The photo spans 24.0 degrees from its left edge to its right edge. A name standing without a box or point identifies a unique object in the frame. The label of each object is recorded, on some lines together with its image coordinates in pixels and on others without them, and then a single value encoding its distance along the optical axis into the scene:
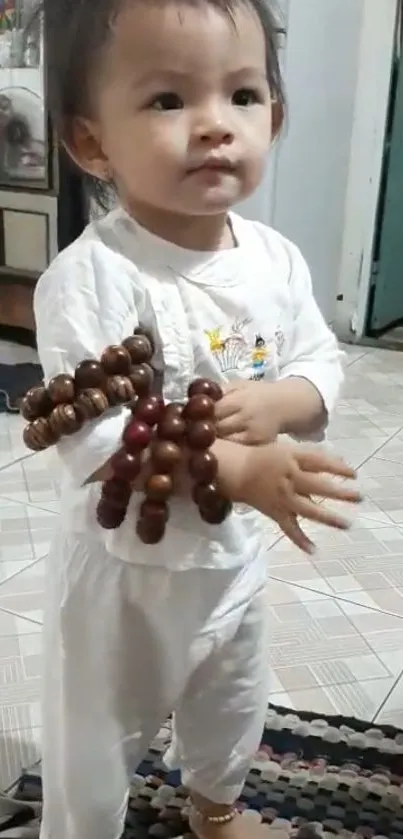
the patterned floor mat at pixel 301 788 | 0.83
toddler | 0.56
